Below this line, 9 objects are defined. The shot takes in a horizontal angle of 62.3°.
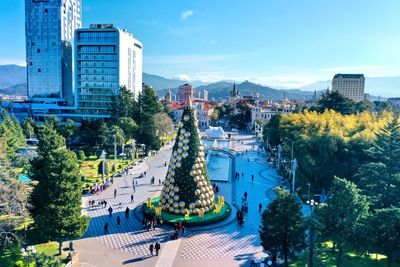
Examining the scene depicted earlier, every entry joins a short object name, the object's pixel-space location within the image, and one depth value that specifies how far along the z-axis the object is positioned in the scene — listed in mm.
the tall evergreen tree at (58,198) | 18938
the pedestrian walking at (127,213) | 26766
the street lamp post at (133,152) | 51538
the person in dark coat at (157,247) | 20488
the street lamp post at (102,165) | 37875
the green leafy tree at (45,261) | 14815
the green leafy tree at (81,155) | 47469
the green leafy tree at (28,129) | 67875
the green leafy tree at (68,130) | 62156
